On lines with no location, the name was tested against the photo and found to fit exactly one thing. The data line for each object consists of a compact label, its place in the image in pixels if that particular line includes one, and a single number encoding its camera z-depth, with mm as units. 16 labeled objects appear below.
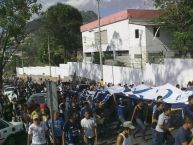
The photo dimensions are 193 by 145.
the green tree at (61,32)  45102
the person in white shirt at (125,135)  6495
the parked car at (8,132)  10844
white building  28965
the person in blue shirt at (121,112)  11456
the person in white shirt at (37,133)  8259
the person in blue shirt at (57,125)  8900
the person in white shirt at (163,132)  8855
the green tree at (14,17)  16577
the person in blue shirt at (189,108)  9562
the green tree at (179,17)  23794
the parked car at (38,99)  14483
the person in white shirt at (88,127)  8945
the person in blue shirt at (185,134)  6369
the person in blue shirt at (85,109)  10231
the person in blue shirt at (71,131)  8545
